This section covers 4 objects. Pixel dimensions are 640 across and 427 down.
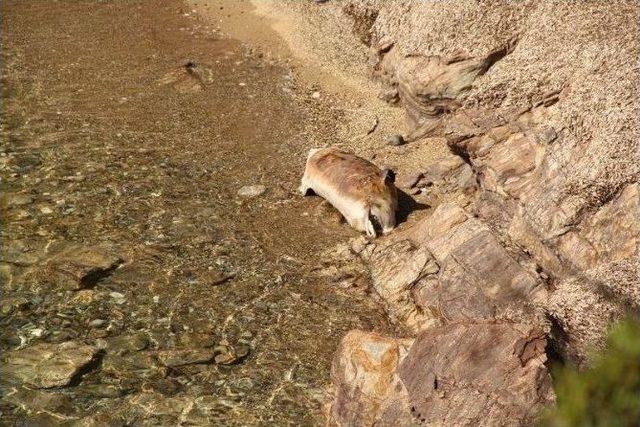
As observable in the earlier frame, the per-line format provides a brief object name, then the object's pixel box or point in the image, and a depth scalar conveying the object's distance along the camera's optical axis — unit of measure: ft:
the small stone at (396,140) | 44.09
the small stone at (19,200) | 36.55
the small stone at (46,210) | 36.09
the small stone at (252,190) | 39.68
